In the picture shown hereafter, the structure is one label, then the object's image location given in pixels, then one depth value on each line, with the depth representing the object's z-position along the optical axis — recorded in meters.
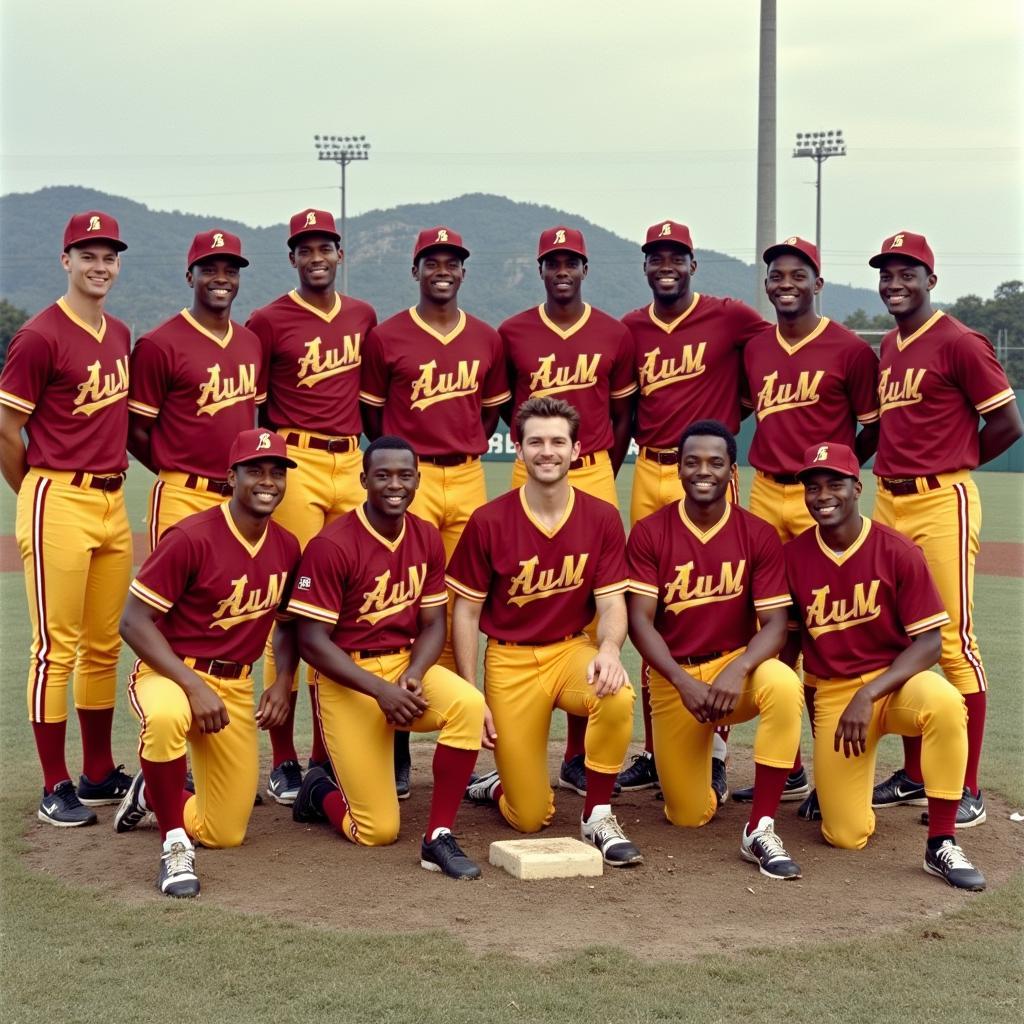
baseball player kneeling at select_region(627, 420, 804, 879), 5.59
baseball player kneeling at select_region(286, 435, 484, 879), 5.36
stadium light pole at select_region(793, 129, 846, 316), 56.22
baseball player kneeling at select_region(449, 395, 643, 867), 5.70
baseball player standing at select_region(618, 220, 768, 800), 6.60
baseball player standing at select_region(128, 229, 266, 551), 6.09
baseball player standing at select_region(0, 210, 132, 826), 5.77
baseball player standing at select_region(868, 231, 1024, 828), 5.95
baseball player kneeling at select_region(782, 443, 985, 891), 5.23
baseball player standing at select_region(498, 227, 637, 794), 6.58
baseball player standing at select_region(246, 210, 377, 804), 6.35
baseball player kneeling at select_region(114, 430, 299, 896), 5.07
